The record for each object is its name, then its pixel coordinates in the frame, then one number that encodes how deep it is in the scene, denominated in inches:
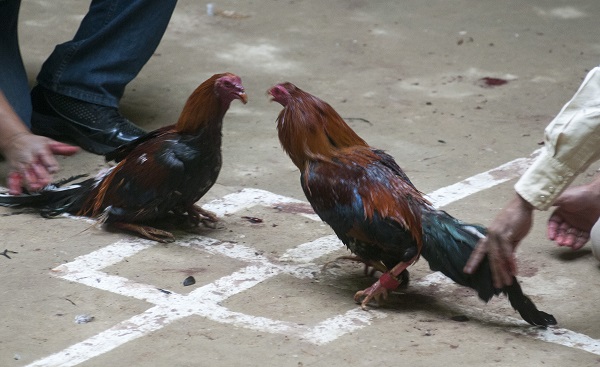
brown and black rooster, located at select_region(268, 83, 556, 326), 298.8
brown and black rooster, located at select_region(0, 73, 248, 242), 346.0
